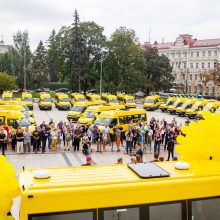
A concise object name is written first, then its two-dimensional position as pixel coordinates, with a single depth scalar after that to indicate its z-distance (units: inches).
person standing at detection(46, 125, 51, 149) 621.2
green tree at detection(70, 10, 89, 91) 1703.3
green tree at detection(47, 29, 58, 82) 2870.3
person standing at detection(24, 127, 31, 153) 581.4
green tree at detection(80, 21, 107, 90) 1776.0
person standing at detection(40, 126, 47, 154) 601.8
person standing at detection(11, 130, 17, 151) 602.3
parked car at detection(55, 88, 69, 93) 2350.5
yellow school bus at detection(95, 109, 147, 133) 733.8
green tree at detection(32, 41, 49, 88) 2158.9
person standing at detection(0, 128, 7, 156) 562.8
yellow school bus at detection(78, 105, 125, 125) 825.5
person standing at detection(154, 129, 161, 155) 595.1
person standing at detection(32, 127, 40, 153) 596.4
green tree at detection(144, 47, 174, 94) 2080.9
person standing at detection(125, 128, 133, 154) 606.6
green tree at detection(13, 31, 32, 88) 2187.2
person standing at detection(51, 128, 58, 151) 619.9
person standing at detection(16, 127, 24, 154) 576.9
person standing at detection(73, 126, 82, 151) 615.5
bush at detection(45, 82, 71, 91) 2559.4
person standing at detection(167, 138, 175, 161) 531.3
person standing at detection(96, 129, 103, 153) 618.6
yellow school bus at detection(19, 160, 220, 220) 168.2
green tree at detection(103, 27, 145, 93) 1738.8
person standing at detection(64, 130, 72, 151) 619.1
